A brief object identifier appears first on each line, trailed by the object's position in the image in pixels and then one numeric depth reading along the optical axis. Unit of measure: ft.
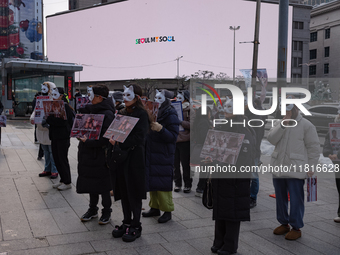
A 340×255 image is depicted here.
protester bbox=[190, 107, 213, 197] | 23.38
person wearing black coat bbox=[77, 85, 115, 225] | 16.24
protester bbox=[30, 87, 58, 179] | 24.45
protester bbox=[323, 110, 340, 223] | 17.24
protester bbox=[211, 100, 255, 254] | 13.24
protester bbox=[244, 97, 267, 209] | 19.79
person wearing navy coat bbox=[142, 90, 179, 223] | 17.03
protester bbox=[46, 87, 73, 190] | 21.13
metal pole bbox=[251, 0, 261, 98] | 70.95
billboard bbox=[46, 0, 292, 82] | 230.27
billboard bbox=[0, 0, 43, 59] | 157.07
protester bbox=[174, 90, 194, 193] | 22.94
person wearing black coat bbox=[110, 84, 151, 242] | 14.44
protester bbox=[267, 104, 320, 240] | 14.98
